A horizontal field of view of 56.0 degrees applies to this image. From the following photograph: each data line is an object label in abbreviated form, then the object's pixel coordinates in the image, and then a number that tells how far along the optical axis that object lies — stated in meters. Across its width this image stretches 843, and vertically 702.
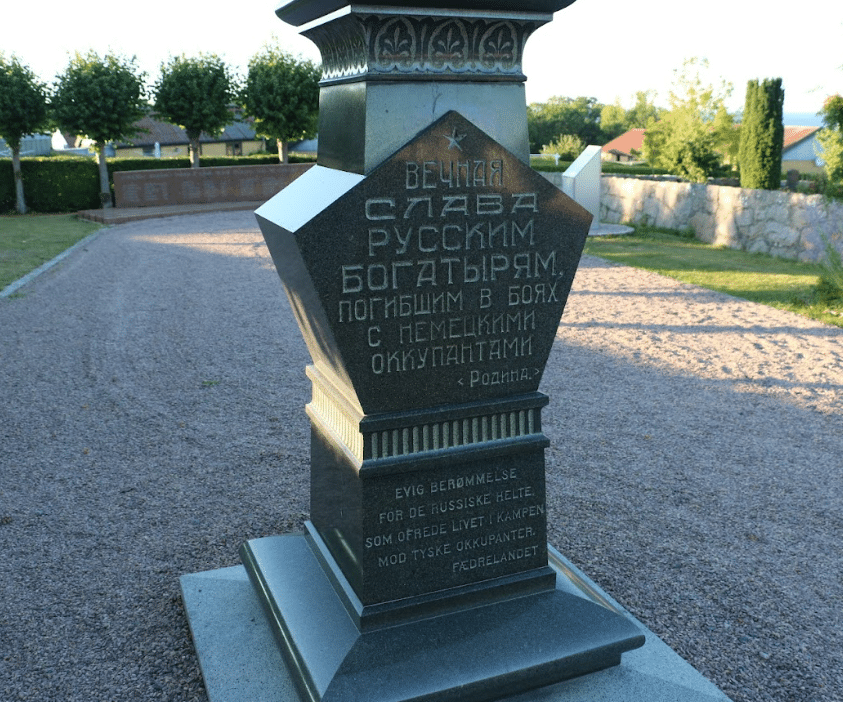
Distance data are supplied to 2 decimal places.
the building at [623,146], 73.00
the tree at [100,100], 22.94
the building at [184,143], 56.19
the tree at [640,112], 86.41
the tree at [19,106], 21.73
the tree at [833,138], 9.59
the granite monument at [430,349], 2.61
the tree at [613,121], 90.88
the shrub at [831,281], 9.52
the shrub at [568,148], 41.34
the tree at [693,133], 25.09
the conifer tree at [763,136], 18.39
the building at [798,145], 59.50
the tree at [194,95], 25.38
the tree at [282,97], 26.28
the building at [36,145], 44.04
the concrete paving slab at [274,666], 2.82
